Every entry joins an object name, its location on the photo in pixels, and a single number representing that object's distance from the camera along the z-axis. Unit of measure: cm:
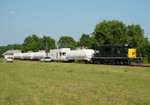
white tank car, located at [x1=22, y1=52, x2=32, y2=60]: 7444
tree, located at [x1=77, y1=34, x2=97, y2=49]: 10511
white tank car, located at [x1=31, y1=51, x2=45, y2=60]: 6386
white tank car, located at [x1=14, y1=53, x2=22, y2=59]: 8471
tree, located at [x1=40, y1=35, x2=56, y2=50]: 14275
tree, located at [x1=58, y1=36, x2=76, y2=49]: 15662
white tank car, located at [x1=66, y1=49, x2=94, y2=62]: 4291
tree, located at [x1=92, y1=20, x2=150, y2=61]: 6662
